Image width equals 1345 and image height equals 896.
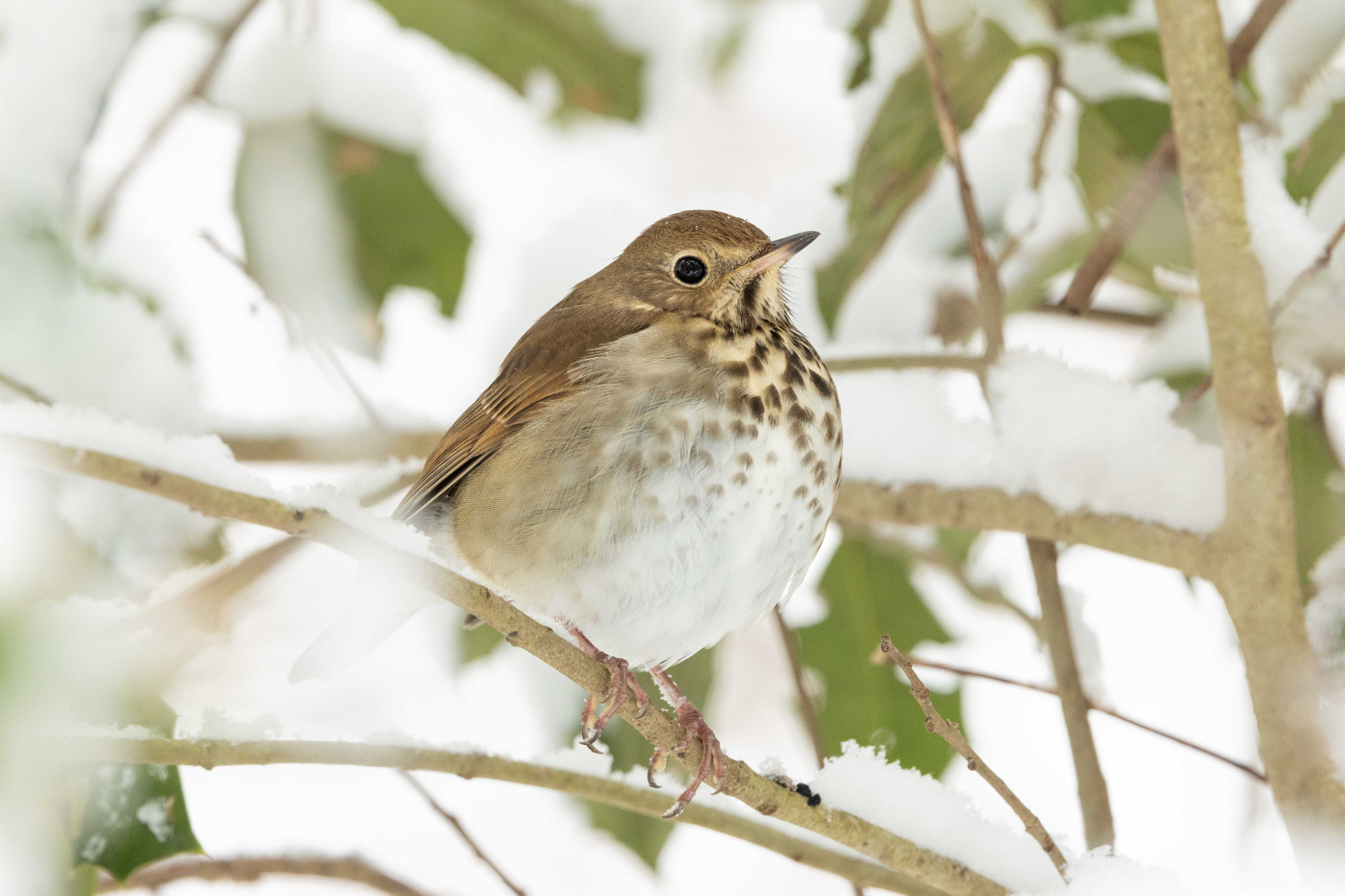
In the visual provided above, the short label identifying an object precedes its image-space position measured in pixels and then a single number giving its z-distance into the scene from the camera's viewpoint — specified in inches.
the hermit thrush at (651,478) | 151.5
